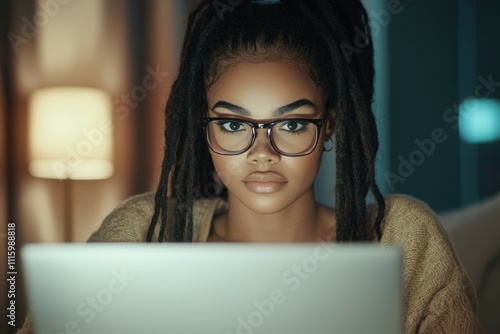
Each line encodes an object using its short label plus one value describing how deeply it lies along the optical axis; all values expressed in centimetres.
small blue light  272
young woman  182
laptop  146
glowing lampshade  256
